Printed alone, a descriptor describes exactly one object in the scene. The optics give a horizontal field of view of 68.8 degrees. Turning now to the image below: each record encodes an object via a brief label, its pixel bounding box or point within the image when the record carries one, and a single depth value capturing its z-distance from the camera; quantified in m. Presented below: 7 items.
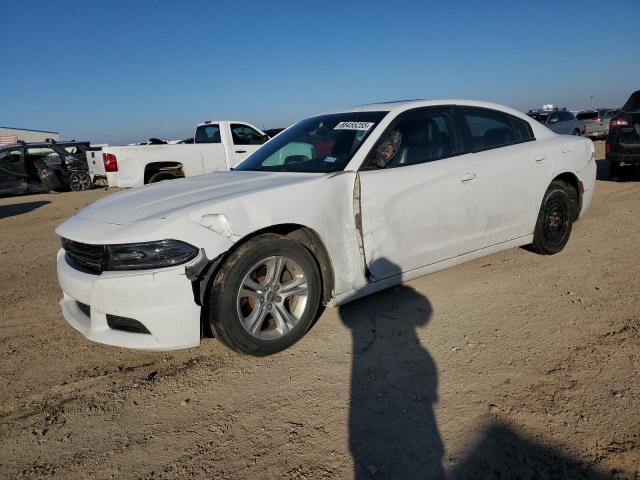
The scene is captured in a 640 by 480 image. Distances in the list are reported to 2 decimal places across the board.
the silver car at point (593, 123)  21.77
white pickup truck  9.48
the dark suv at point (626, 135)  8.41
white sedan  2.73
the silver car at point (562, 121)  20.12
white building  46.75
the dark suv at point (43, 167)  13.57
